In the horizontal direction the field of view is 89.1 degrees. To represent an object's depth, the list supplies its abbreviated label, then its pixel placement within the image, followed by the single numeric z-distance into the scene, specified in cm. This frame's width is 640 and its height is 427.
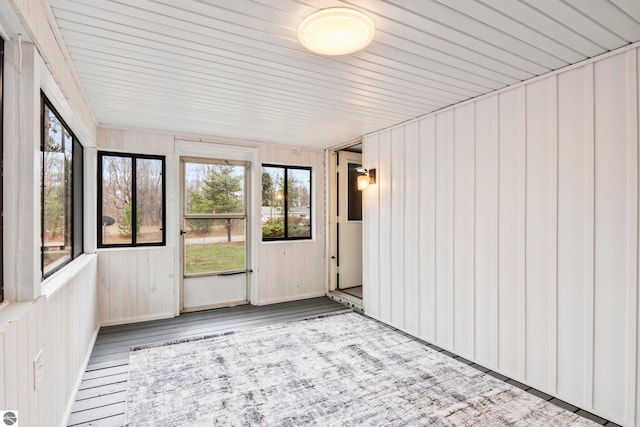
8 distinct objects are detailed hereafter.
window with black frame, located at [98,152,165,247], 409
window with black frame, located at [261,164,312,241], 514
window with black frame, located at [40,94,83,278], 207
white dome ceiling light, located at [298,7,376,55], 173
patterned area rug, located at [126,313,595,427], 223
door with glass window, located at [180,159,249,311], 471
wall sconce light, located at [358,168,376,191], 438
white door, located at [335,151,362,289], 561
